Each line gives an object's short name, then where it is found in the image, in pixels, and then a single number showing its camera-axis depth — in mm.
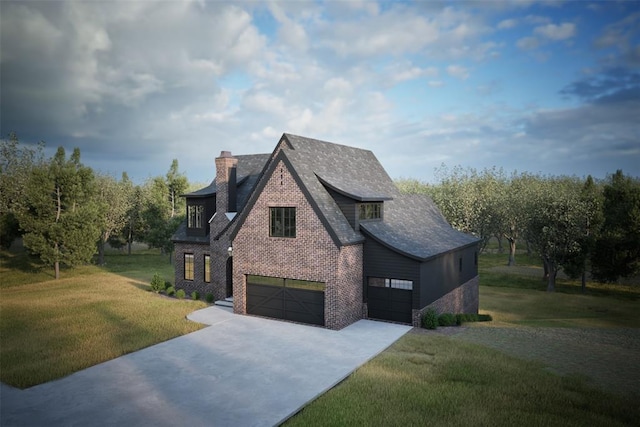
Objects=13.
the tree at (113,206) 47969
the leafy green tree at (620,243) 39719
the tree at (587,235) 38281
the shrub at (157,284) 28844
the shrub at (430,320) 19562
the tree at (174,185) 52750
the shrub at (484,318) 23805
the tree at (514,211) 46281
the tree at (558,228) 38125
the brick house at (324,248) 19734
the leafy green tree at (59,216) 33562
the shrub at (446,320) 20391
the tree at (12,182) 42594
